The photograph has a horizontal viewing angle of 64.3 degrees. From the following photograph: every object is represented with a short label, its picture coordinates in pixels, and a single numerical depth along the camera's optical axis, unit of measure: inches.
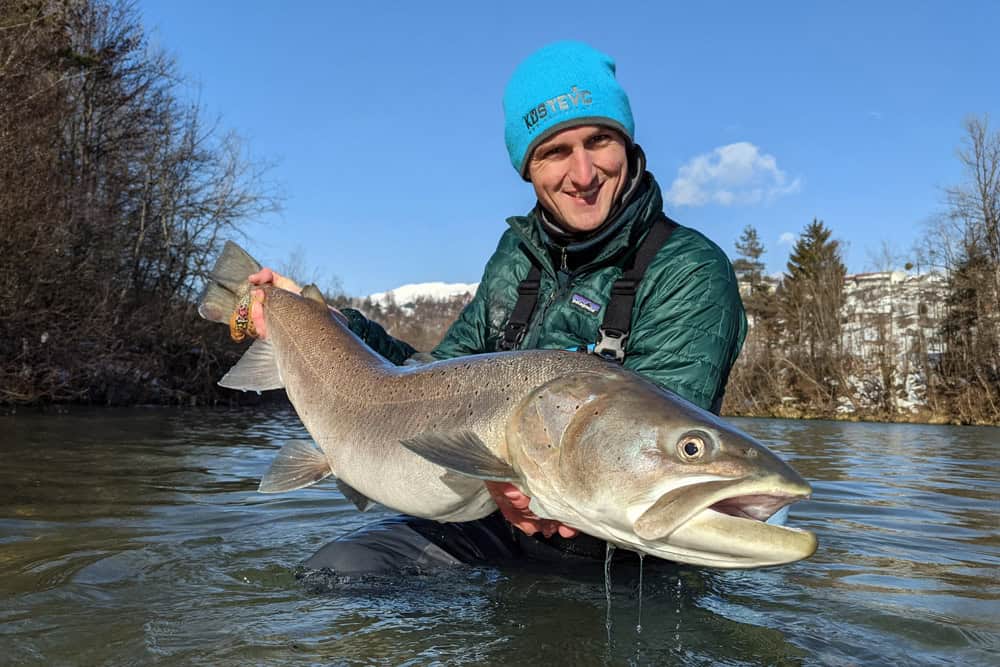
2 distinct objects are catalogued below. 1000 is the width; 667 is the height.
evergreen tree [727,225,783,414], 1207.6
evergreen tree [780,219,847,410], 1237.1
